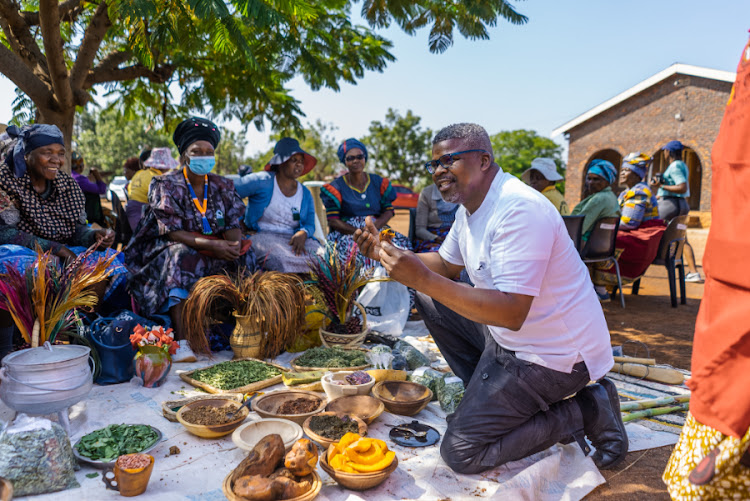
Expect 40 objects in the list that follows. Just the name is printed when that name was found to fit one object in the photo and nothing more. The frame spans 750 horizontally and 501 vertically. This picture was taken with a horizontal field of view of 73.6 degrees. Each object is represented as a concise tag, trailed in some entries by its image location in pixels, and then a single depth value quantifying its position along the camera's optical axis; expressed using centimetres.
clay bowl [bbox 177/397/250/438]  246
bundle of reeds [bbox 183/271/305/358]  366
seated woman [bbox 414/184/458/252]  590
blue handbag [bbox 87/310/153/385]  313
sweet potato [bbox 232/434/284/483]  199
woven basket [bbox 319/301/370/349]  391
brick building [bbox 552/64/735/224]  1656
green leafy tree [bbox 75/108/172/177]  3959
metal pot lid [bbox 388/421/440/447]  258
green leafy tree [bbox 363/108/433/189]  3484
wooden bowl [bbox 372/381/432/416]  284
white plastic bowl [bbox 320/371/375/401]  290
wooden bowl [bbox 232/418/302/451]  232
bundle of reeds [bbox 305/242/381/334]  410
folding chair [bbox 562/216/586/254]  577
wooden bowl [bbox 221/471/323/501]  188
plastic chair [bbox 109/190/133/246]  534
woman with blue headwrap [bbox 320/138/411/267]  545
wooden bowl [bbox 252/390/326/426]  259
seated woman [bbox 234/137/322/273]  486
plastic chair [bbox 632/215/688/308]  657
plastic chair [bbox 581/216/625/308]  612
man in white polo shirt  219
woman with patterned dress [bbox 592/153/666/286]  652
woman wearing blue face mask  398
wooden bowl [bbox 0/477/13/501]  167
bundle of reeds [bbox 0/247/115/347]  256
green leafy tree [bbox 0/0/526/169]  407
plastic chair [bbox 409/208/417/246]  612
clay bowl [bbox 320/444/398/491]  207
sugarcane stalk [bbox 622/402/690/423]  292
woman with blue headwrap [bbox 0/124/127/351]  353
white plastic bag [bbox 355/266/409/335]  475
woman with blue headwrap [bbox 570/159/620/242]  605
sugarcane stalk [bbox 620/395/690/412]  305
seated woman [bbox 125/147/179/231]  555
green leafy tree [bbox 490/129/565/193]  4087
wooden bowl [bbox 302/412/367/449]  235
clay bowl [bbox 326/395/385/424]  275
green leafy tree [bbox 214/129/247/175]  3556
